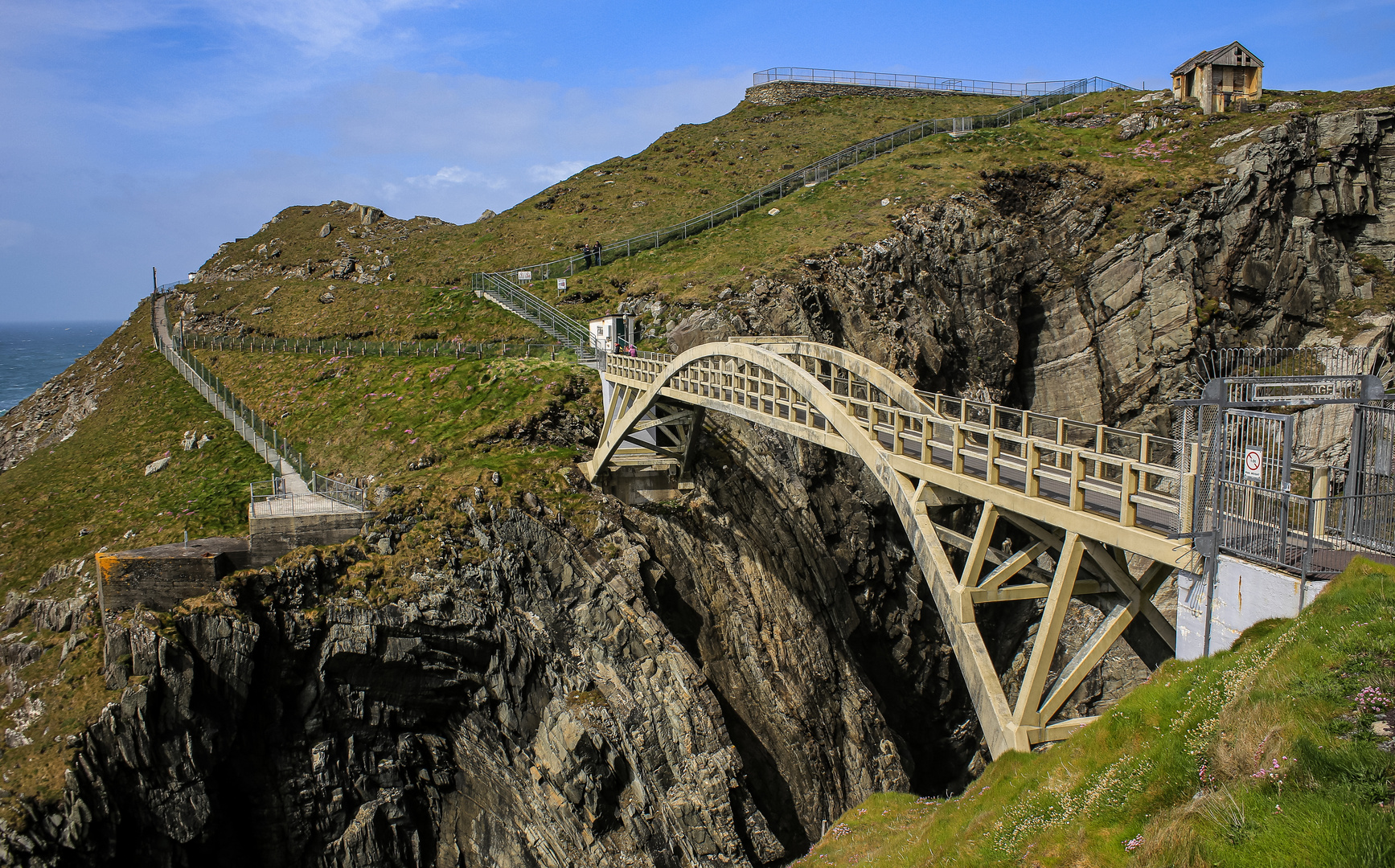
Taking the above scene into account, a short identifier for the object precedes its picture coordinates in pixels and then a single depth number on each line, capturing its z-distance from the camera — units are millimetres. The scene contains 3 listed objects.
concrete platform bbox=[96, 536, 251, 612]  23891
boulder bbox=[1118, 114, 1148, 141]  54531
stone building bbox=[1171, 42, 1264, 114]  54156
